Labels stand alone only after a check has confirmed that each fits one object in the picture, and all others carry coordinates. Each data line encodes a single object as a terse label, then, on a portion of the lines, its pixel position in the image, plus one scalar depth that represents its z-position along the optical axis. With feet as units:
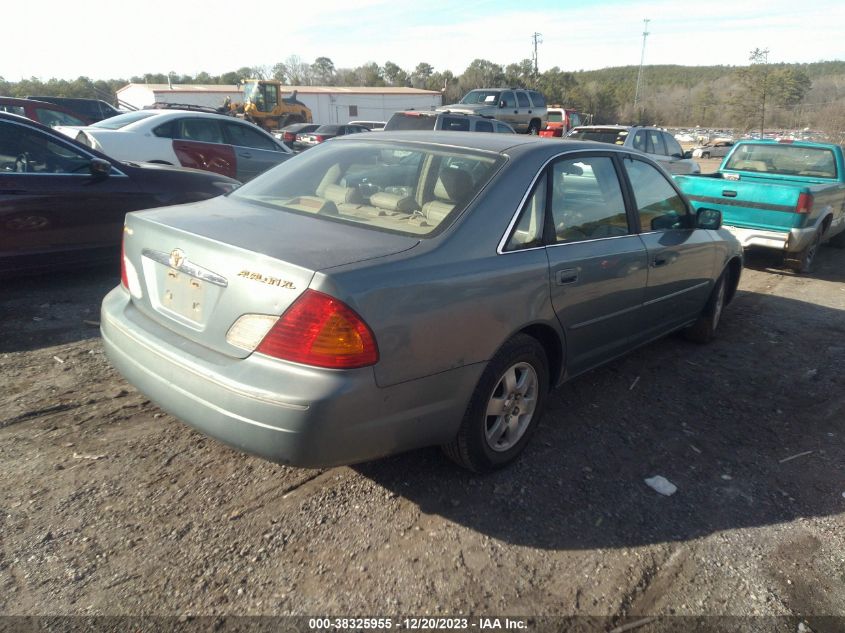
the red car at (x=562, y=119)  79.13
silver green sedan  7.79
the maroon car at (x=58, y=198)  17.01
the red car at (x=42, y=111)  43.78
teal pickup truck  25.31
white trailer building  199.21
